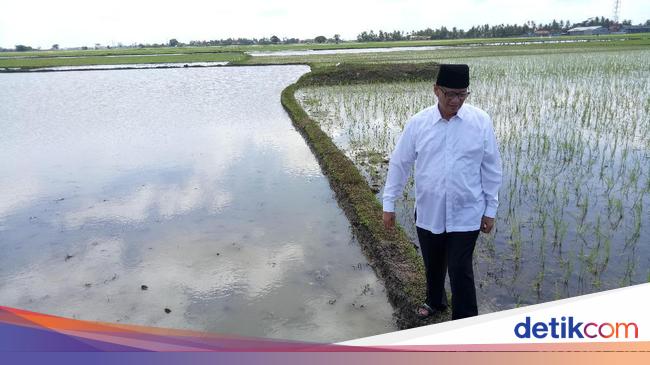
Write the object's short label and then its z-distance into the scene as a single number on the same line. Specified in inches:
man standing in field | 99.3
